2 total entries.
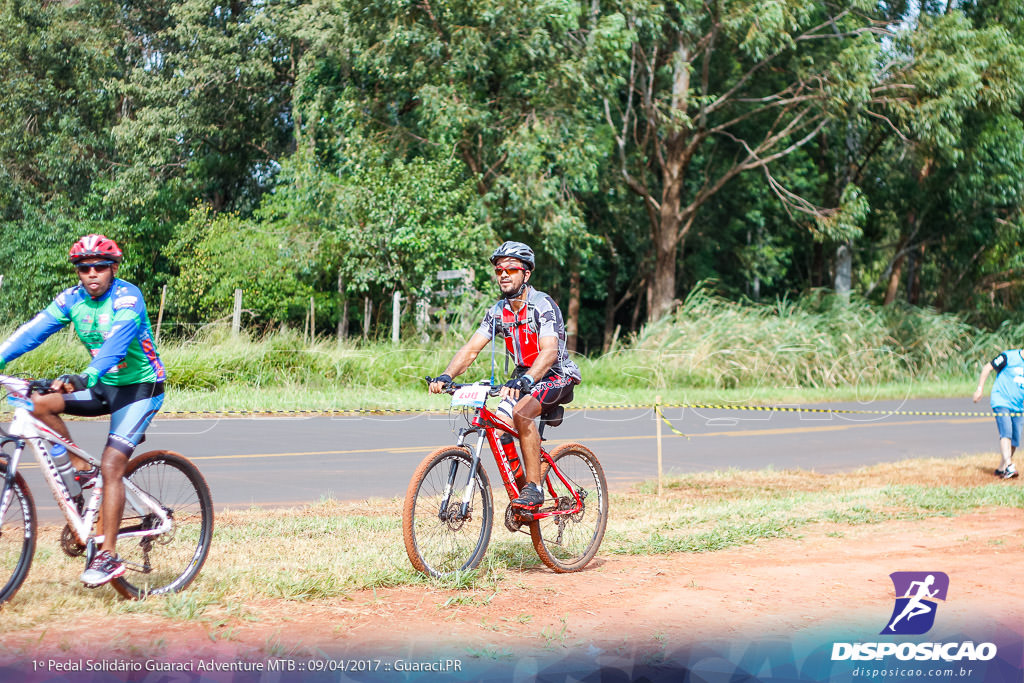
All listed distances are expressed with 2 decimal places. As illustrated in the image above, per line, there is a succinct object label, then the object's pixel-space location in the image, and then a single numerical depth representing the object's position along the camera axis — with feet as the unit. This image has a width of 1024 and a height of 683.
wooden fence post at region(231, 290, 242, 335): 76.84
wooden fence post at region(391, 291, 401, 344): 80.32
